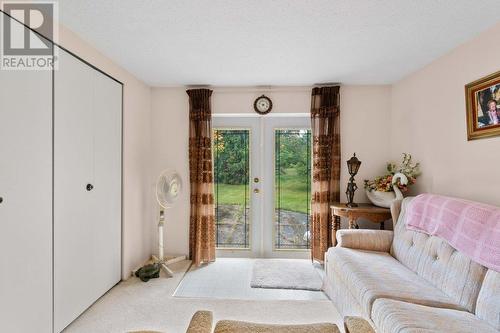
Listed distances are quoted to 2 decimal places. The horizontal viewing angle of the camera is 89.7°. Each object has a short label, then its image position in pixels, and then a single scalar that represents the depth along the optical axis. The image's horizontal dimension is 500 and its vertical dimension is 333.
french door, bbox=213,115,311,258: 3.43
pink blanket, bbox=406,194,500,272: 1.52
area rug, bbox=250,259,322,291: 2.69
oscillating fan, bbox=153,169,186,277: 2.94
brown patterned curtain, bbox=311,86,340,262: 3.20
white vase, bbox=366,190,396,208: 2.82
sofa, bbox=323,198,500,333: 1.39
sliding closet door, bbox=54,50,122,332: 1.93
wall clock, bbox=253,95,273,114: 3.32
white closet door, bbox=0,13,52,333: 1.50
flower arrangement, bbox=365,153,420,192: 2.77
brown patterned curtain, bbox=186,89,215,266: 3.25
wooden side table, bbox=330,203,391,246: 2.73
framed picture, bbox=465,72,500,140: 1.86
